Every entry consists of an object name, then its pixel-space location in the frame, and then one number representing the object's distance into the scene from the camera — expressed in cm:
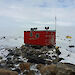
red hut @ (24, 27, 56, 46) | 1334
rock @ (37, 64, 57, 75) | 348
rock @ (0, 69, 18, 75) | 362
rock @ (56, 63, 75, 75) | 315
